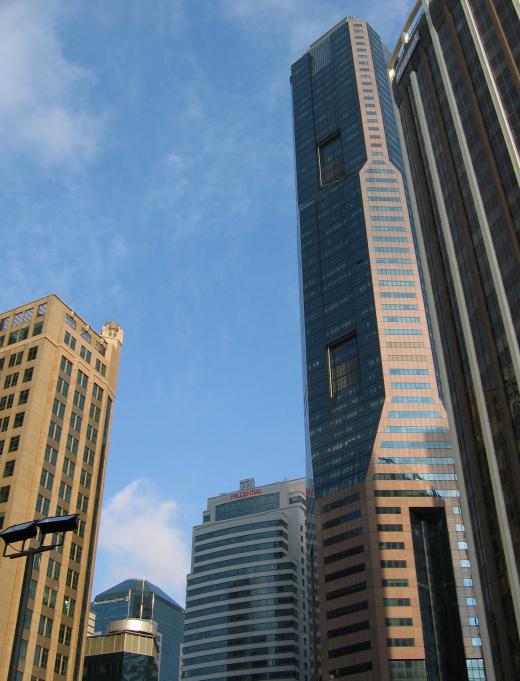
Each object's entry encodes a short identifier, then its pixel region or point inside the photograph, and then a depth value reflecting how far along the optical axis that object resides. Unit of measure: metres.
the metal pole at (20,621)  30.81
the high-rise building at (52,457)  86.88
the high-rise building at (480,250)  93.19
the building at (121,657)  130.38
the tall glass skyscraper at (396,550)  166.38
